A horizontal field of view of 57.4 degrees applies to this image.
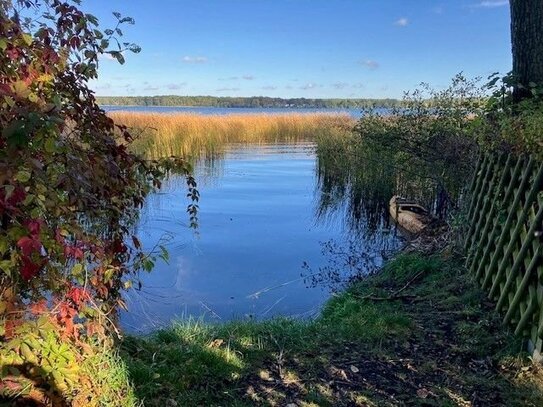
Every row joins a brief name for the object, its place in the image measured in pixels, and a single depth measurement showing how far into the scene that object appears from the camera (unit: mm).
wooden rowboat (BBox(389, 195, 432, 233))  8240
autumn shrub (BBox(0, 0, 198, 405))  1749
